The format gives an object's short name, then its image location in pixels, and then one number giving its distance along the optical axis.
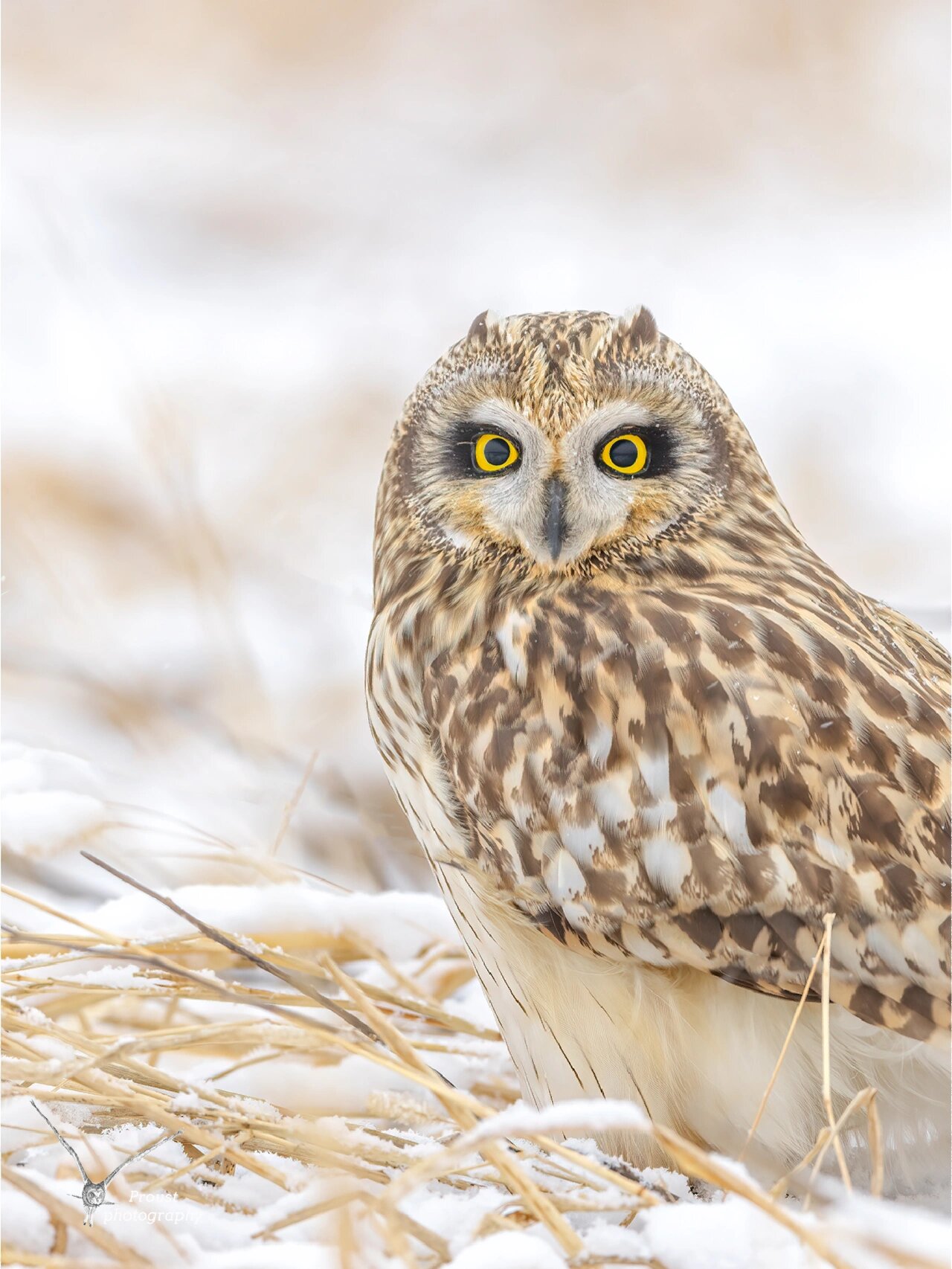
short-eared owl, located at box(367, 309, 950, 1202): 6.68
